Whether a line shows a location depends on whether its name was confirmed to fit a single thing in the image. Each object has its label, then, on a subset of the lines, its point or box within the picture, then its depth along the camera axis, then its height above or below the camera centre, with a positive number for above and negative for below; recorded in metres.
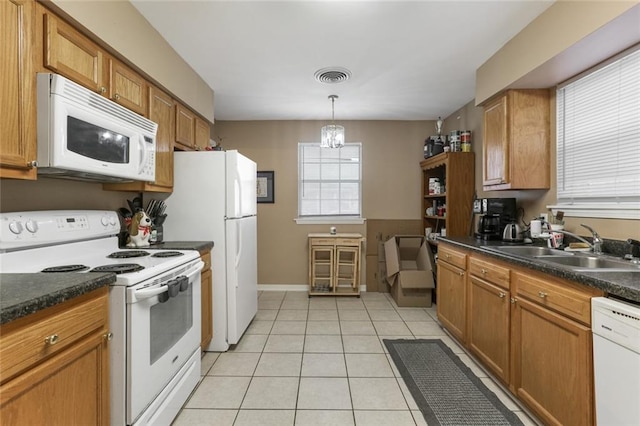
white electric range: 1.38 -0.43
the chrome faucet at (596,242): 1.94 -0.18
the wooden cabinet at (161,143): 2.24 +0.55
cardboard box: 3.76 -0.74
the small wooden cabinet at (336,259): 4.18 -0.64
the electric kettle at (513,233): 2.54 -0.17
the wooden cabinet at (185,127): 2.71 +0.78
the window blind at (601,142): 1.87 +0.49
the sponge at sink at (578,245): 2.07 -0.22
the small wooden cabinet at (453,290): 2.54 -0.70
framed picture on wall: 4.51 +0.32
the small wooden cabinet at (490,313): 1.95 -0.70
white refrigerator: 2.62 -0.04
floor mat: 1.79 -1.19
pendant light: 3.31 +0.82
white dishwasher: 1.15 -0.58
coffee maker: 2.75 -0.06
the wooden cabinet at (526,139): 2.46 +0.59
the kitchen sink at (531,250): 2.16 -0.27
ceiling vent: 2.84 +1.31
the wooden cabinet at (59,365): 0.91 -0.53
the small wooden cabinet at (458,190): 3.59 +0.26
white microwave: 1.38 +0.40
